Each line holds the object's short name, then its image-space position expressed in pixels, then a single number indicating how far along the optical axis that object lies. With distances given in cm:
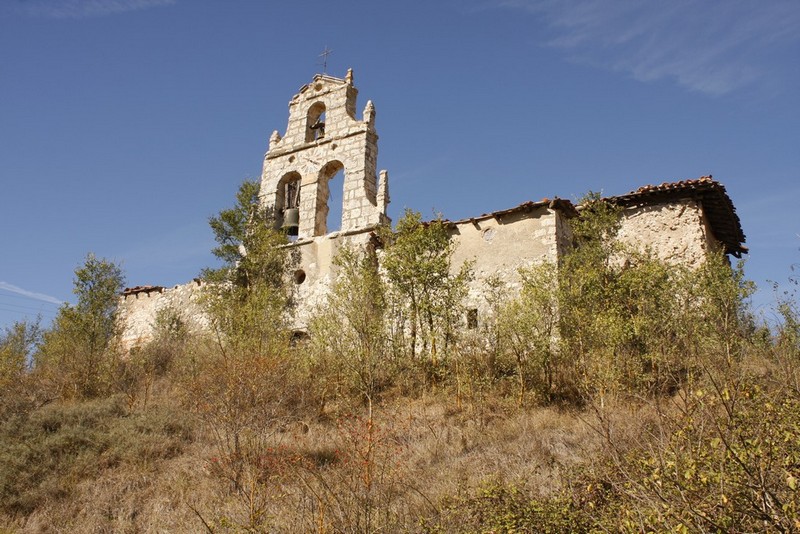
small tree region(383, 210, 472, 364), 1302
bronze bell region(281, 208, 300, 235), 1826
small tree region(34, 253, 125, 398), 1455
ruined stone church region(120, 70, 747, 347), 1451
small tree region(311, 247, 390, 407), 1230
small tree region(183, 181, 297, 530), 905
